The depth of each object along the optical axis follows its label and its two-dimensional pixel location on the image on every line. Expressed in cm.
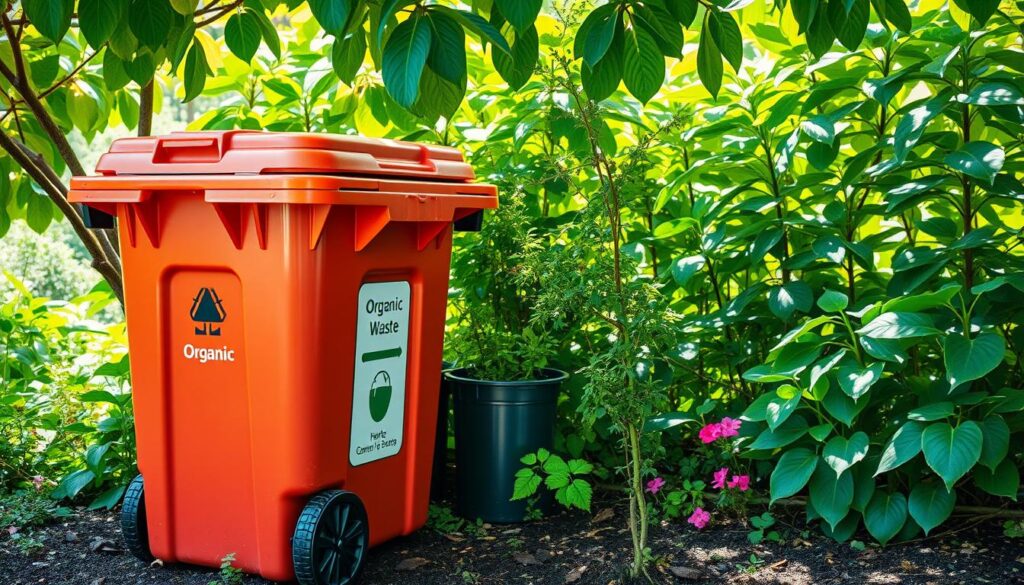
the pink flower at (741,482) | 320
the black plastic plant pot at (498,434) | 337
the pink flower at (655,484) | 324
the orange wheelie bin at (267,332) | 264
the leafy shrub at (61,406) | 359
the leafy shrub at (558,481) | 316
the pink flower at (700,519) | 318
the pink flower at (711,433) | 321
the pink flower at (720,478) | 322
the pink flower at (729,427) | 320
